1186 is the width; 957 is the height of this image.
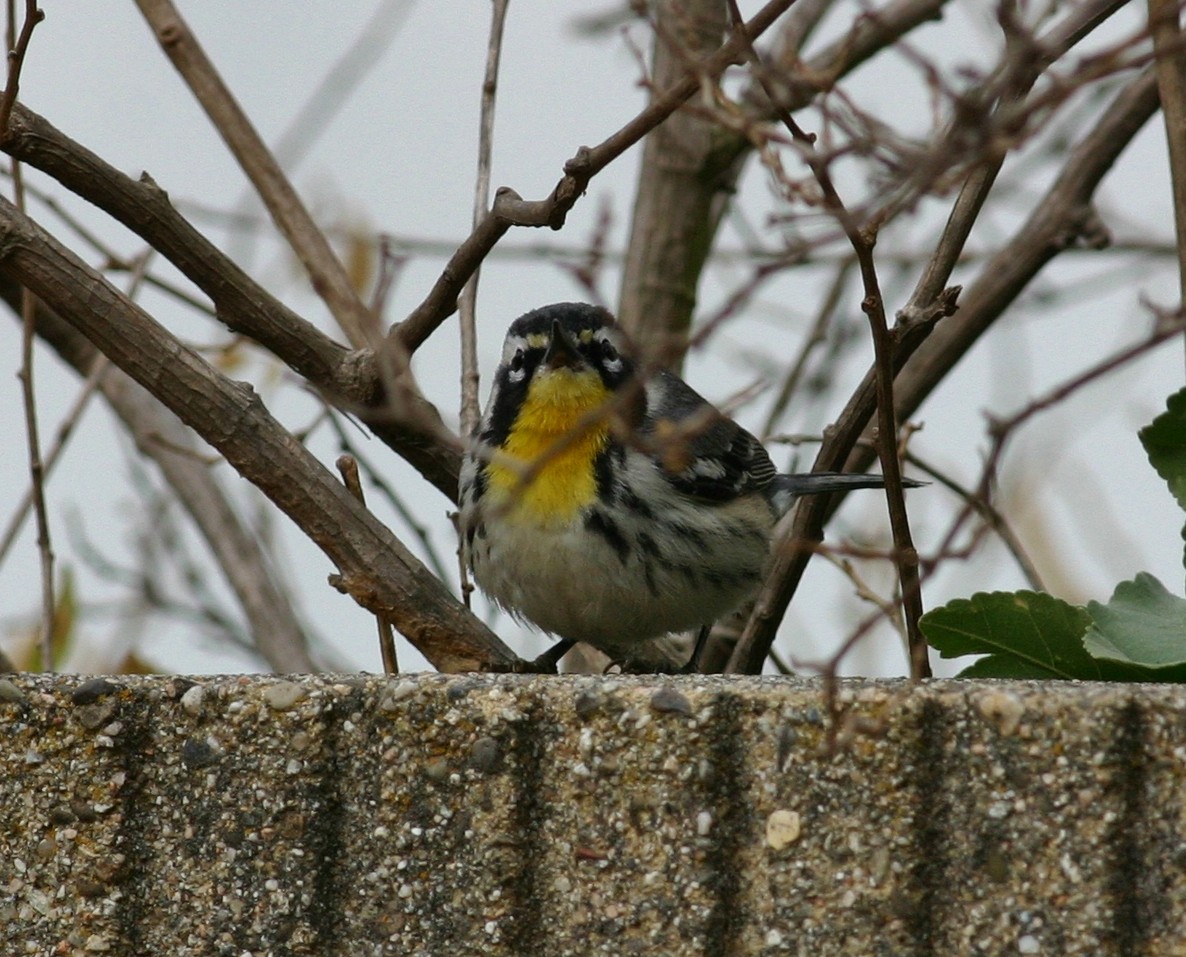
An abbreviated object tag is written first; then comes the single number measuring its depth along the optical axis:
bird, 8.05
